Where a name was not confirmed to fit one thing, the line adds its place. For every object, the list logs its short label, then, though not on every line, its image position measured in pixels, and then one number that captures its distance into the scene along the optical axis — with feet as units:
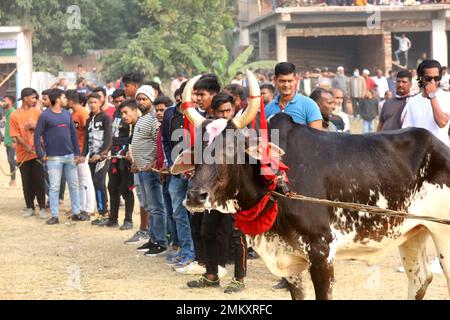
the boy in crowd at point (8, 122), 46.16
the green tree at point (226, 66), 90.53
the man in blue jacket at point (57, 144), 37.45
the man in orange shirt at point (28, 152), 40.34
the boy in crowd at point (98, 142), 37.21
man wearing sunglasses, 24.03
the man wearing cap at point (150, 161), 29.94
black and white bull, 17.88
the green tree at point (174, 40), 99.14
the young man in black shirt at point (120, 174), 34.83
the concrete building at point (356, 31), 93.61
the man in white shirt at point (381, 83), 84.84
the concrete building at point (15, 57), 88.58
